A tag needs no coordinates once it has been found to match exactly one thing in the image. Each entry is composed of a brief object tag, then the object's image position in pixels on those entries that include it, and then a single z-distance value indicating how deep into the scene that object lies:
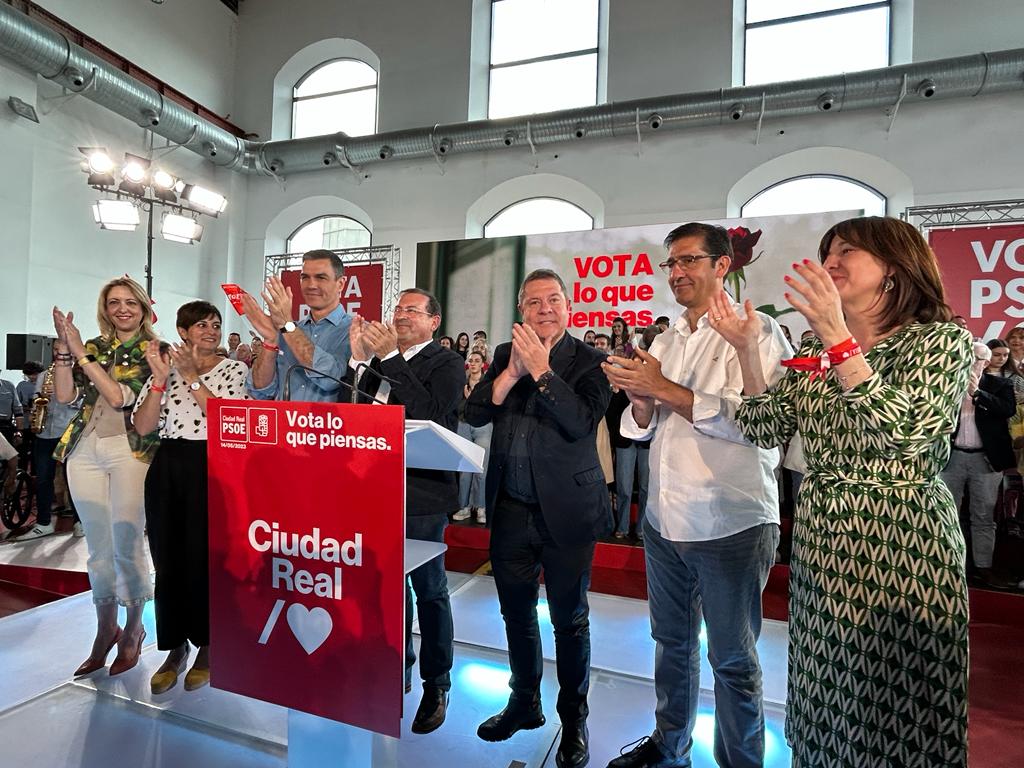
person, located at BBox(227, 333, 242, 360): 7.03
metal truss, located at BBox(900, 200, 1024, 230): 5.25
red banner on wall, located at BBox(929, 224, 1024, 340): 5.23
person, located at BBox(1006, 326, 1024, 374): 4.22
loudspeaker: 5.85
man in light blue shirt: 2.10
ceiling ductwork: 5.82
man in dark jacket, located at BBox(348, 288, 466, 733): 1.92
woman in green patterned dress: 1.07
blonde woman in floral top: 2.30
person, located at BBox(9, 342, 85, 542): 4.81
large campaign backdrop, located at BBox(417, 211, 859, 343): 5.59
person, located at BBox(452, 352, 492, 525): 4.98
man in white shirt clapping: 1.50
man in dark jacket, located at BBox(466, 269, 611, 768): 1.74
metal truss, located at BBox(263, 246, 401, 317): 7.65
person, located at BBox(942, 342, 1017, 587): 3.67
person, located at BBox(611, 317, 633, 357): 5.82
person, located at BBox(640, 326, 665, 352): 5.13
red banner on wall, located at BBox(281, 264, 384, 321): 7.68
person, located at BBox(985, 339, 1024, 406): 4.07
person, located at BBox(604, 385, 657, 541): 4.51
